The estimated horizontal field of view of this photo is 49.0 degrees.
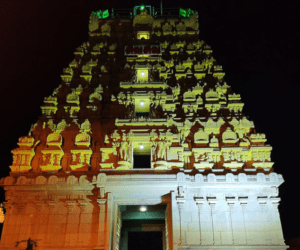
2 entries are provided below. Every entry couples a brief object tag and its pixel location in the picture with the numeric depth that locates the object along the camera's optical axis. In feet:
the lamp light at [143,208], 71.76
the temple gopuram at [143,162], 59.31
